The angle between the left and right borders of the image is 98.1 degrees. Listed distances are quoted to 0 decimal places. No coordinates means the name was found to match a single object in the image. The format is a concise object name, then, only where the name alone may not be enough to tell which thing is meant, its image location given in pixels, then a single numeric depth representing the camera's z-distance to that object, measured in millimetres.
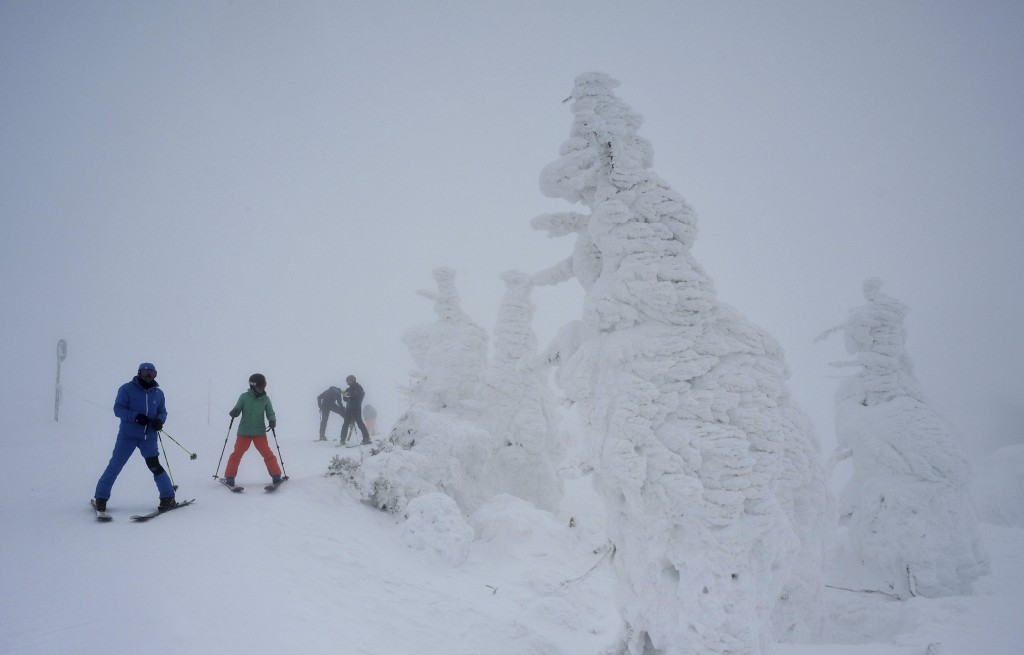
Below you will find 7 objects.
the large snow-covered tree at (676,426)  5133
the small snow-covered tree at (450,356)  13789
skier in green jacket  8141
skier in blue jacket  6395
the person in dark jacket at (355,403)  14109
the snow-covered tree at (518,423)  13547
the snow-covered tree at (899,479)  8344
